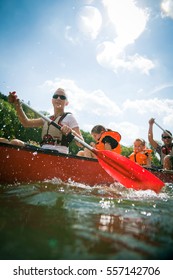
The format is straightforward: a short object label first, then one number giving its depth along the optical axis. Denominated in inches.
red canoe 150.9
